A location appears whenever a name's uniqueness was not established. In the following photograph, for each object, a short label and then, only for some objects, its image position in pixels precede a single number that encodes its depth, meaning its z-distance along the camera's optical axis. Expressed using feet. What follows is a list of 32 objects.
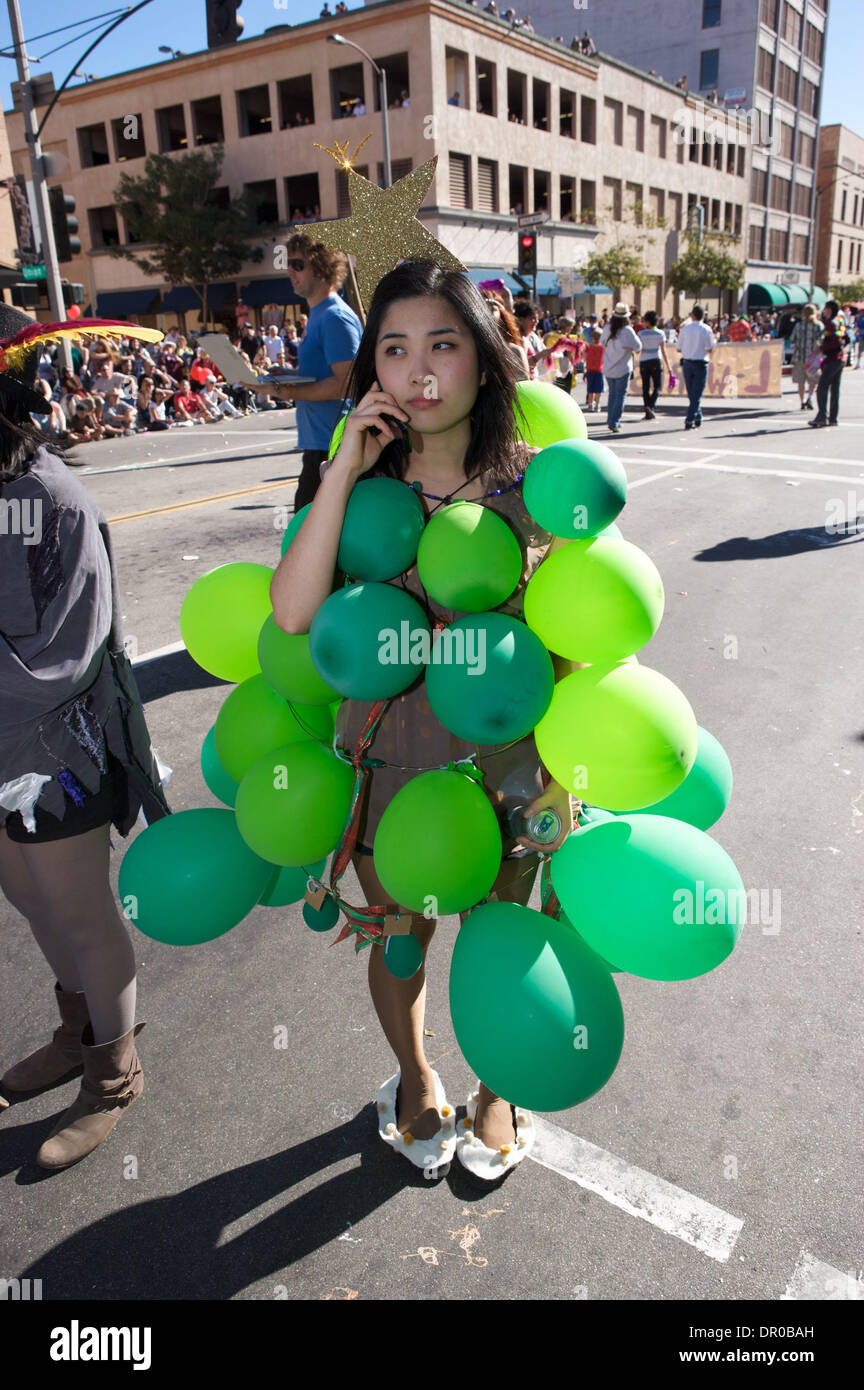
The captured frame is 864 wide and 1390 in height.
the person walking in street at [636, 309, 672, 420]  48.70
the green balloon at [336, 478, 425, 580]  5.52
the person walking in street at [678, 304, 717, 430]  45.55
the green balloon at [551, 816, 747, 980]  4.96
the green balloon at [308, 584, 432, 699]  5.23
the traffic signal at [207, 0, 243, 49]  41.59
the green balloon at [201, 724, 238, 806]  7.25
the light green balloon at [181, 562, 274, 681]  6.66
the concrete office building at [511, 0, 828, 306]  167.12
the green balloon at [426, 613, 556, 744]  5.11
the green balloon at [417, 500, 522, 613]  5.26
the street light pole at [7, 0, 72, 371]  49.19
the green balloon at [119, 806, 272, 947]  6.03
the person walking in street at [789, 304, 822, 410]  51.96
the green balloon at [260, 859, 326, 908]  6.87
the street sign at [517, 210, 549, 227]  64.75
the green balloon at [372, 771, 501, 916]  5.35
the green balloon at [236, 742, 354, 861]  5.85
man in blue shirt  14.47
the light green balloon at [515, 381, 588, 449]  6.18
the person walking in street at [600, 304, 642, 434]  43.75
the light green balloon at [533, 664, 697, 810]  5.06
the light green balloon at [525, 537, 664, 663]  5.11
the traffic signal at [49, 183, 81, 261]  49.37
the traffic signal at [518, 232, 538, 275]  61.93
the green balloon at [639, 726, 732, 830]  6.31
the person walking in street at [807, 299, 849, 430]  43.16
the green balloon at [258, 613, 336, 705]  6.01
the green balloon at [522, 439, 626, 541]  5.15
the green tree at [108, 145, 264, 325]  117.60
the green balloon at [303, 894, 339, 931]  6.45
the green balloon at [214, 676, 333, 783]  6.63
